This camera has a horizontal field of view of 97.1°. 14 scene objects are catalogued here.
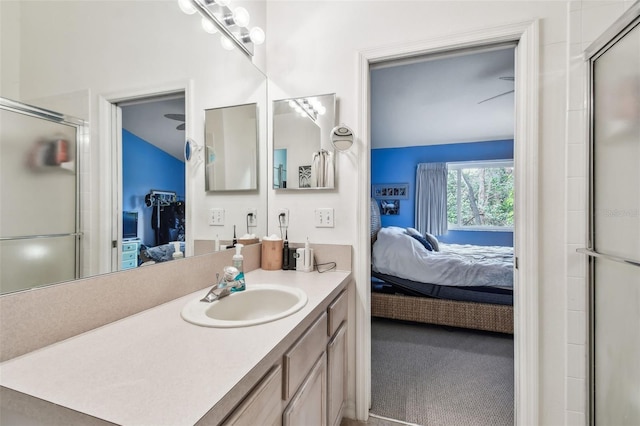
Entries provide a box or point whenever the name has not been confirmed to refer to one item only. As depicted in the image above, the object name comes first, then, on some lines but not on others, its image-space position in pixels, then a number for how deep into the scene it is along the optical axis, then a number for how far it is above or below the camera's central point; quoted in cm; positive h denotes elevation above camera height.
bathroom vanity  51 -35
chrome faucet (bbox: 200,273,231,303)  107 -32
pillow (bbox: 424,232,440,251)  379 -41
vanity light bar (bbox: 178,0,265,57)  131 +98
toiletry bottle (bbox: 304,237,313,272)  162 -27
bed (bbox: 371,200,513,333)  263 -73
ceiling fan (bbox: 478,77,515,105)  267 +128
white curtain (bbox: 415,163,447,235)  501 +24
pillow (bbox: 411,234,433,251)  354 -37
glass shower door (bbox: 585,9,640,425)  111 -7
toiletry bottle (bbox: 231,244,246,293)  120 -26
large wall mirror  71 +39
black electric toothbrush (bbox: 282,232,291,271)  168 -26
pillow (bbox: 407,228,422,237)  372 -26
